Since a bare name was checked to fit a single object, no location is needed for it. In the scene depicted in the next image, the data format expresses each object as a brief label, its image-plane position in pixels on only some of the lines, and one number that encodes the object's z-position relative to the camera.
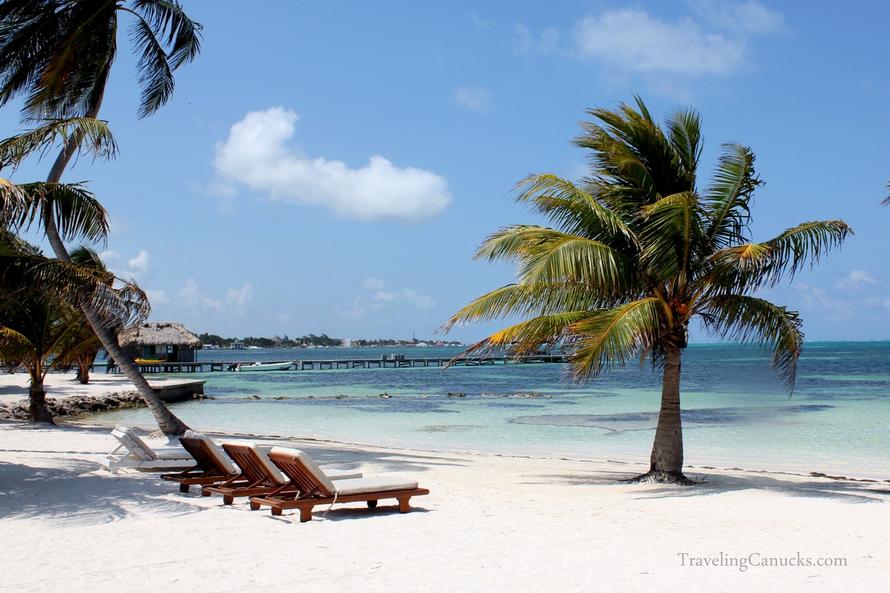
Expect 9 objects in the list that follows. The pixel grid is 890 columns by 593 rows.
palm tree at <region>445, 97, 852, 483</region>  9.59
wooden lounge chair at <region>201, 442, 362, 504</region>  7.86
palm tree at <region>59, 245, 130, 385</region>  17.08
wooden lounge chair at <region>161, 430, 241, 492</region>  8.86
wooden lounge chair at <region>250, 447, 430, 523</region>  7.29
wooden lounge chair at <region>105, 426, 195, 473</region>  9.77
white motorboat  66.44
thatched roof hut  47.19
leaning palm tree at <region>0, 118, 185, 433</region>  8.88
